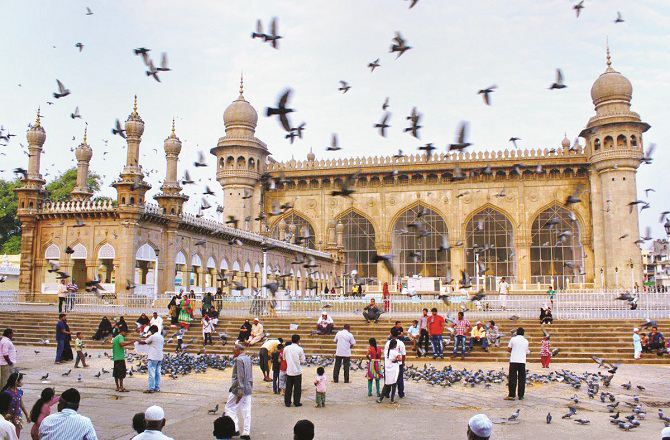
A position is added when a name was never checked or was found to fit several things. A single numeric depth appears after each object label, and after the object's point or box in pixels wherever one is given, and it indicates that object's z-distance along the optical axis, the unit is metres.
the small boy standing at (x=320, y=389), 8.28
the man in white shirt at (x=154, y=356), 9.23
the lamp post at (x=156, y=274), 20.72
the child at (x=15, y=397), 5.39
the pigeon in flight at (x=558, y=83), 9.66
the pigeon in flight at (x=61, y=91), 10.51
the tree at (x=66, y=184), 40.34
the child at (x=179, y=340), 13.80
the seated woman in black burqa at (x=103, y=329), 13.92
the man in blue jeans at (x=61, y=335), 11.97
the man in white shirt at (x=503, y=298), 18.14
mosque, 35.44
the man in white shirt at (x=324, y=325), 14.93
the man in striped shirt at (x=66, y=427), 4.14
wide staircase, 13.73
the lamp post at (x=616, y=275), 34.47
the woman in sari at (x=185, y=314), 15.70
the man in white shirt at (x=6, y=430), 4.21
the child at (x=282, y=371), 8.84
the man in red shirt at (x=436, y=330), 13.13
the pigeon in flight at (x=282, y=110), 7.71
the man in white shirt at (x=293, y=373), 8.39
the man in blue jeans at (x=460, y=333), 13.29
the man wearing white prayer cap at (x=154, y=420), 3.90
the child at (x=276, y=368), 9.47
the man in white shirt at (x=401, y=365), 8.97
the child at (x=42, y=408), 4.96
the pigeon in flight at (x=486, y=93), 9.20
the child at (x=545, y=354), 12.21
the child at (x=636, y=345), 13.46
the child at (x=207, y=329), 14.48
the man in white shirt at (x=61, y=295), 16.93
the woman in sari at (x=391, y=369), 8.70
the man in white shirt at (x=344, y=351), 10.35
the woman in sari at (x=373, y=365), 9.16
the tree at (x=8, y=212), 40.41
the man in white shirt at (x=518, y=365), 8.91
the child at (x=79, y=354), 11.61
